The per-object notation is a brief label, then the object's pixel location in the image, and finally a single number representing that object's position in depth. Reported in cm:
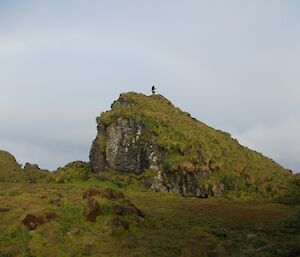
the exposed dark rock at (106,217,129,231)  3356
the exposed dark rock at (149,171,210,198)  7356
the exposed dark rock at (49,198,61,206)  3853
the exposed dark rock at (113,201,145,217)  3672
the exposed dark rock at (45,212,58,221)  3446
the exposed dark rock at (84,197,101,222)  3488
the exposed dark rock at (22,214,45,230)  3309
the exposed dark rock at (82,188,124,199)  4122
